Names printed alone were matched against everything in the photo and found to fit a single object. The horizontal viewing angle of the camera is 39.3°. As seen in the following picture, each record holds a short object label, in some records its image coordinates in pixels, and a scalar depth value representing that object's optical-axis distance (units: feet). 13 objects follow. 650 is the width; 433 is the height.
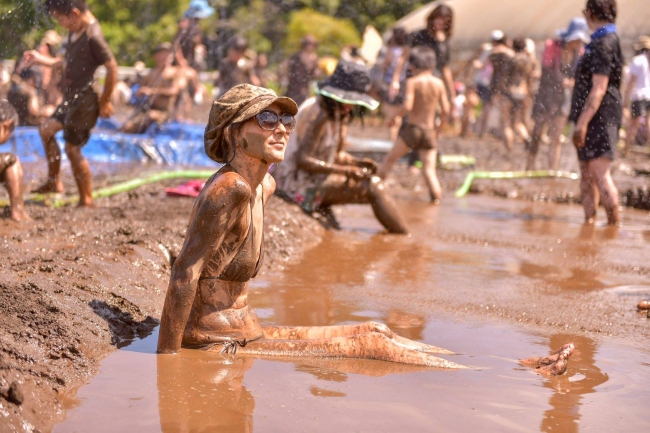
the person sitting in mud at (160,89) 45.50
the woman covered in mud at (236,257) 11.85
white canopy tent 65.51
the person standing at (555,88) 39.94
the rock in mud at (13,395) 9.86
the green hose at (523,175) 37.73
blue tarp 39.52
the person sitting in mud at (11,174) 21.99
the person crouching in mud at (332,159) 24.39
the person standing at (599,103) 26.04
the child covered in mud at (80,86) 24.50
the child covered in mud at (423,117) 31.94
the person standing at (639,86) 46.73
